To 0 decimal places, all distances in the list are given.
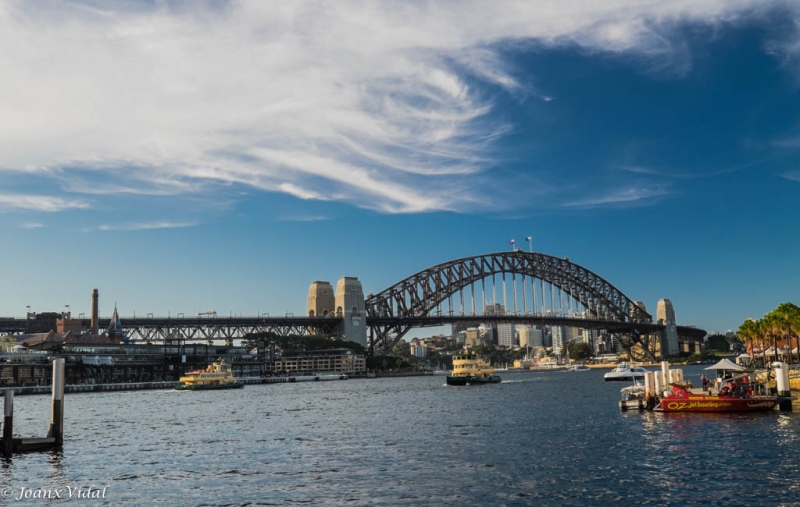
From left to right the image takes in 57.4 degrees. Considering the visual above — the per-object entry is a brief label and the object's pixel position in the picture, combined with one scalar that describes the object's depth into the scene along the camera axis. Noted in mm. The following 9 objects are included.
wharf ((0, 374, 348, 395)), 122125
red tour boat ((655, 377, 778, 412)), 49594
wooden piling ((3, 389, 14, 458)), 37062
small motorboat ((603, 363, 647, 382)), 124081
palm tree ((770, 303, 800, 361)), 95750
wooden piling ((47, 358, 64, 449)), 39625
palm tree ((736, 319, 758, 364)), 112062
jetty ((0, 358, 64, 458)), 37219
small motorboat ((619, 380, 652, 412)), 55906
